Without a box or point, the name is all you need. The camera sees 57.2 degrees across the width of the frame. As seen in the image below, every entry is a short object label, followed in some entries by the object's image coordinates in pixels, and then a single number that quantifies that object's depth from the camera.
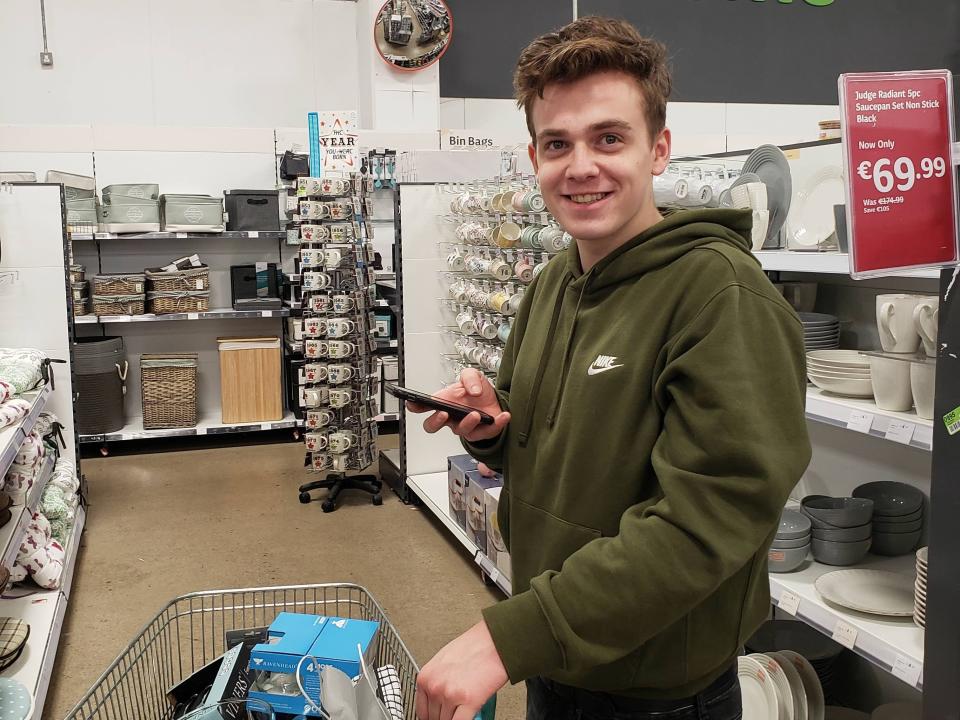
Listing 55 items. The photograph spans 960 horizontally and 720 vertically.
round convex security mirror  6.92
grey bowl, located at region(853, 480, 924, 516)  2.58
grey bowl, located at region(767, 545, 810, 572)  2.47
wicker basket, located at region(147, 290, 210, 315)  6.50
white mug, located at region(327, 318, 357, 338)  5.09
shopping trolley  1.71
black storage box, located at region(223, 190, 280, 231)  6.59
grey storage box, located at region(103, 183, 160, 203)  6.30
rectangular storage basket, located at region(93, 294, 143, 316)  6.34
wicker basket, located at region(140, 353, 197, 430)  6.52
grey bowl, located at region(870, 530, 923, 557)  2.58
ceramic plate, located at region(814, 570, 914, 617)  2.17
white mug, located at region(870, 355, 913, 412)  2.14
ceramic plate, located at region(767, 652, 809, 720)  2.46
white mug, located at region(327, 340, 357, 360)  5.10
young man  1.03
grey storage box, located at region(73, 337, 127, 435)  6.25
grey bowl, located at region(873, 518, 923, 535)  2.57
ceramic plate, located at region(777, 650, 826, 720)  2.55
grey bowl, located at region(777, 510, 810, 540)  2.48
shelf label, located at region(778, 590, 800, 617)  2.31
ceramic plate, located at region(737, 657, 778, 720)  2.39
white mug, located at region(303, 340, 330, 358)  5.11
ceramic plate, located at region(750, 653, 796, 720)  2.41
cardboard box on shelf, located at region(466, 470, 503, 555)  4.01
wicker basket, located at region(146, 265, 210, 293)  6.49
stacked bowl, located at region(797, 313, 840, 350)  2.78
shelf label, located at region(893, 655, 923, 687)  1.91
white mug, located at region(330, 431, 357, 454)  5.22
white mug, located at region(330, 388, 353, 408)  5.16
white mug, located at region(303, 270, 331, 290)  5.06
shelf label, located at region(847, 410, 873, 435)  2.15
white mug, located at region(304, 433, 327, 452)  5.21
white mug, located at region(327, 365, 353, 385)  5.15
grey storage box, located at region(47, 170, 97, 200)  6.08
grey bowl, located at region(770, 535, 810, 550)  2.47
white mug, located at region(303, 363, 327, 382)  5.12
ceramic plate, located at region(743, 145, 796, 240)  2.83
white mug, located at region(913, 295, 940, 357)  2.05
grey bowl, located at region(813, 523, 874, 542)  2.51
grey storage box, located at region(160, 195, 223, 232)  6.46
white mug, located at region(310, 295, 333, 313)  5.06
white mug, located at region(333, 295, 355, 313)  5.06
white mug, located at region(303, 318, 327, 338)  5.10
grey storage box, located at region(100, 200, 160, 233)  6.32
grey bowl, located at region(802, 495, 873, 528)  2.51
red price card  1.33
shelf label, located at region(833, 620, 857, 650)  2.11
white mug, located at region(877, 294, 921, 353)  2.18
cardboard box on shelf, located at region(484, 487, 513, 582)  3.66
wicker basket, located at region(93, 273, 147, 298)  6.34
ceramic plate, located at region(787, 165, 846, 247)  2.86
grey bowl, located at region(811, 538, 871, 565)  2.51
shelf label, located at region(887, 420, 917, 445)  2.01
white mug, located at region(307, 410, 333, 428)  5.18
